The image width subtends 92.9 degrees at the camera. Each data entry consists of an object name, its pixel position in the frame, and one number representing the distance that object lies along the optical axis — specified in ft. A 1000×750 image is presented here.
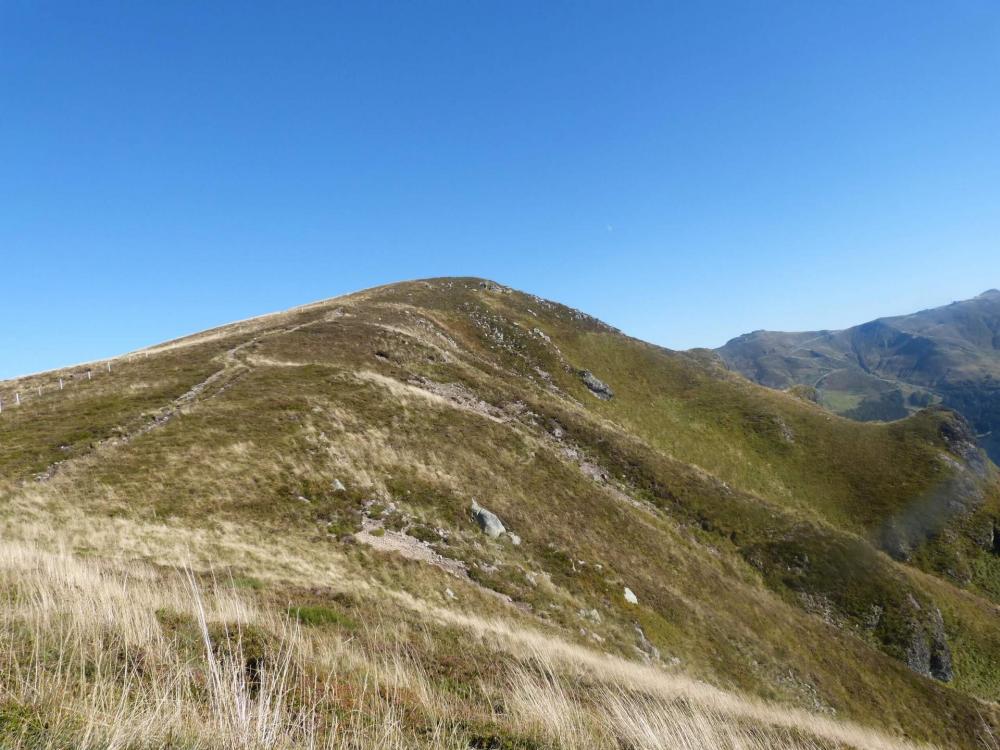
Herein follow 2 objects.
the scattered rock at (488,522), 97.50
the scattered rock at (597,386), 257.96
